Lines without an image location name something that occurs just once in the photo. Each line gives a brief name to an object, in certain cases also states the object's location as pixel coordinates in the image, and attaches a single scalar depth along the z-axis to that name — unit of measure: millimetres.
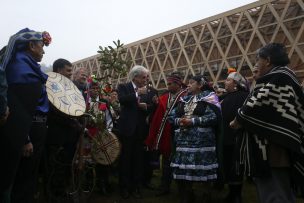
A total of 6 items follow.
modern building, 24750
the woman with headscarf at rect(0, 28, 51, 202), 2934
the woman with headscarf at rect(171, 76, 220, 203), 4293
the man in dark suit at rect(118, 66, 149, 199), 5086
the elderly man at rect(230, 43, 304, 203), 2846
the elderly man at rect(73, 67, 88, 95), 5062
